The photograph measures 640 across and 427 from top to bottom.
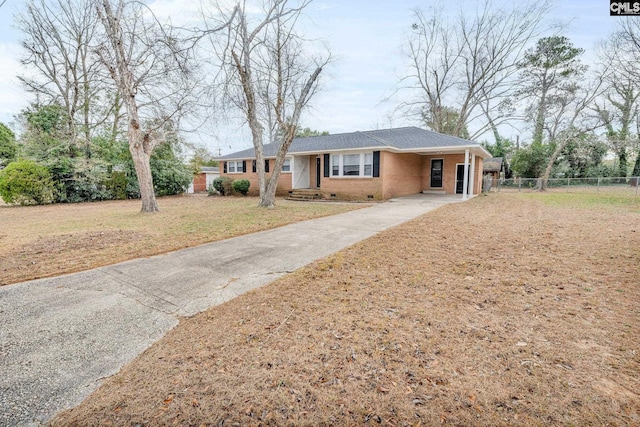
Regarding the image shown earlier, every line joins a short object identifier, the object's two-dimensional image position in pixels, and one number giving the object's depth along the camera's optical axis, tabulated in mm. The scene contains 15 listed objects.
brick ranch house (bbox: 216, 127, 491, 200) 14742
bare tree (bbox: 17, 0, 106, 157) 15945
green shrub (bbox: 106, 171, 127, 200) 18188
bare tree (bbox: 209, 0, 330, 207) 10953
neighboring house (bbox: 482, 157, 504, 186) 30234
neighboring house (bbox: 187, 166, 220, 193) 30859
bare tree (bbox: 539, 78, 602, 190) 21484
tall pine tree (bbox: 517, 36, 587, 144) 24312
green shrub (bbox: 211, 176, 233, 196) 20359
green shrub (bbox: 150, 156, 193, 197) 19984
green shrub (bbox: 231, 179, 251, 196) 19688
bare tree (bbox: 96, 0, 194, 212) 9580
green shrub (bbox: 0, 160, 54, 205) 14297
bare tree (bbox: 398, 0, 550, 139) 23219
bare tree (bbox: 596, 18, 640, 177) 13711
